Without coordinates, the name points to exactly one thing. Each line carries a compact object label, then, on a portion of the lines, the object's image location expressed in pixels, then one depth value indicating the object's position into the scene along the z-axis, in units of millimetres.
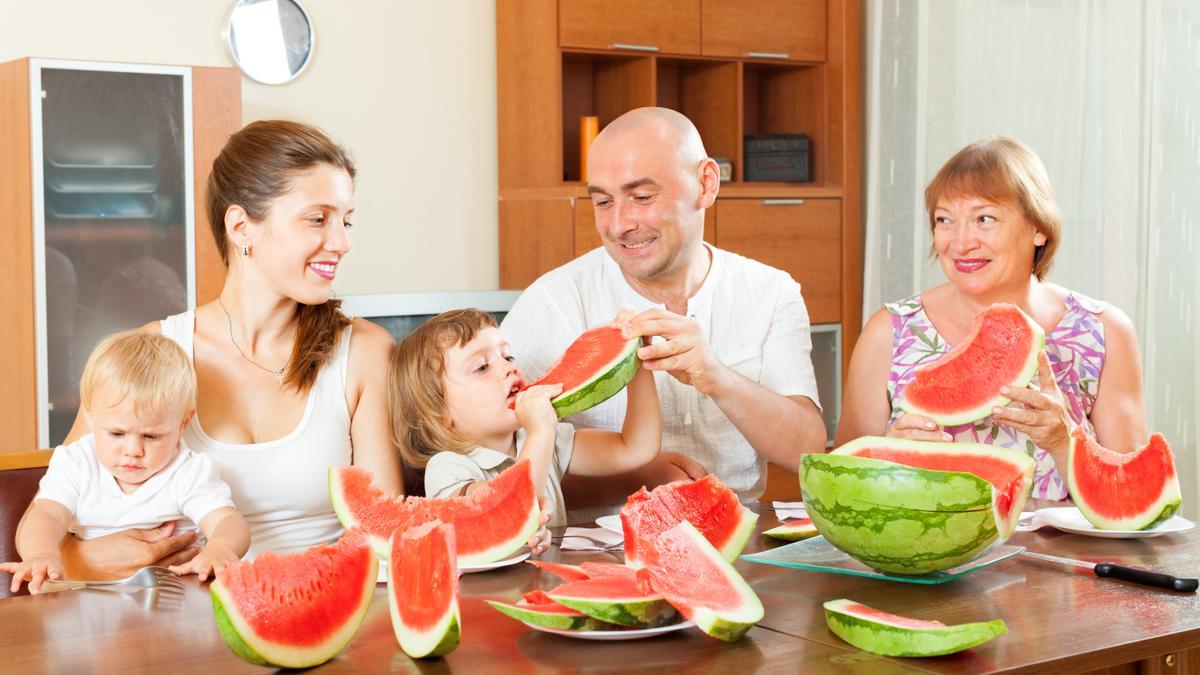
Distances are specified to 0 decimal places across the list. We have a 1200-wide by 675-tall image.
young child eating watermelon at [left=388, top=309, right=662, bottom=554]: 2339
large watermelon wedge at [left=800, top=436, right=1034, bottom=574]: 1609
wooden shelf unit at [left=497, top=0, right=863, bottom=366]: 5066
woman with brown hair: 2502
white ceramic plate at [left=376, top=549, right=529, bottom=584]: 1842
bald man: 2957
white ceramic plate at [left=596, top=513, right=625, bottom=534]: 2113
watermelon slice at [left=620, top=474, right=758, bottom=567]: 1789
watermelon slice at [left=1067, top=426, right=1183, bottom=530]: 2057
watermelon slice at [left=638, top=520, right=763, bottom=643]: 1473
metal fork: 1871
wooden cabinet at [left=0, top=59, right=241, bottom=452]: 4008
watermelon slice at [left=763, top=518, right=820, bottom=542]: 2061
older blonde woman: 2775
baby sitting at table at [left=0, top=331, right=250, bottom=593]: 2244
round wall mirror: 4762
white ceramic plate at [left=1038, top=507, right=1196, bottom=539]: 2045
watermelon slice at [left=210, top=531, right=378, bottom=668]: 1420
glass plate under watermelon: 1770
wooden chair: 2266
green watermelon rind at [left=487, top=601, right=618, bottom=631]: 1496
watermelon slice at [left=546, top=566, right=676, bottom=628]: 1493
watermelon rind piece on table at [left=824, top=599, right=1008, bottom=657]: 1406
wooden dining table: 1453
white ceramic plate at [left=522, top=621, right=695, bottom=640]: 1511
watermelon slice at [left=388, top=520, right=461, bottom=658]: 1435
